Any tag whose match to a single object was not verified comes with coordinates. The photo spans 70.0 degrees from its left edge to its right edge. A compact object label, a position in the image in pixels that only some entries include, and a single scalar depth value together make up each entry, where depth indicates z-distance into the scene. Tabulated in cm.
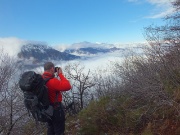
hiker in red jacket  248
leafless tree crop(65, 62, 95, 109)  1502
